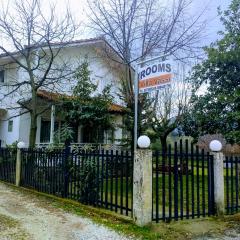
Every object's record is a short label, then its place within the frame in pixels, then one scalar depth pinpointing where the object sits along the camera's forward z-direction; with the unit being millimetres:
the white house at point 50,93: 12447
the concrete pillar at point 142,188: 5036
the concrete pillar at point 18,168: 8632
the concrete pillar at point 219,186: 5789
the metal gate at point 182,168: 5348
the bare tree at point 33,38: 10015
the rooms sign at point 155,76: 5873
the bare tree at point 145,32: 10347
